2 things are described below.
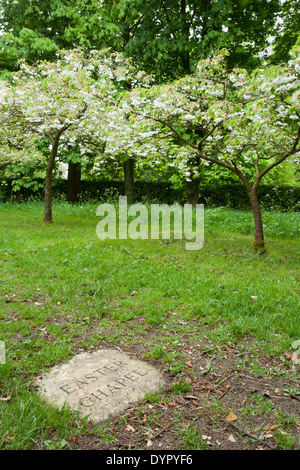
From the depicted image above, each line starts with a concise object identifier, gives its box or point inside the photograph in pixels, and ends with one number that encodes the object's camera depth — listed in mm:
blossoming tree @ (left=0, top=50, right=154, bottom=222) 7898
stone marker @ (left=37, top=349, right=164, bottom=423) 2479
